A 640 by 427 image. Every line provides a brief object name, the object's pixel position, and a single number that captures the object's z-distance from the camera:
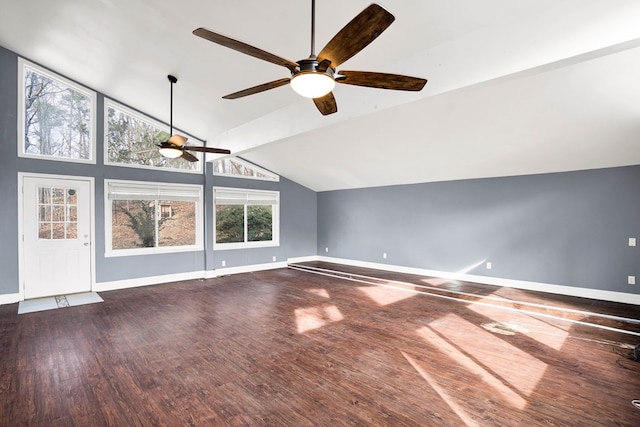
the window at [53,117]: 5.16
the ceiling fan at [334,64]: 1.66
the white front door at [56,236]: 5.12
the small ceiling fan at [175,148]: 4.56
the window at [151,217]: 5.93
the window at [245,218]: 7.38
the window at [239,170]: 7.26
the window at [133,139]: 5.97
